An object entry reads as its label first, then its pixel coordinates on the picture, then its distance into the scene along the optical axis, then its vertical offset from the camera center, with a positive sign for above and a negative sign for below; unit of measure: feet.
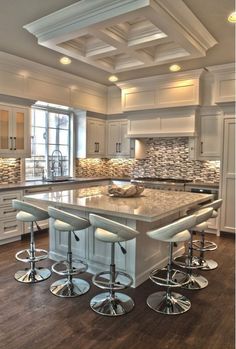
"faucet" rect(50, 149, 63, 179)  19.91 -0.16
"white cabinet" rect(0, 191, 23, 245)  14.42 -3.11
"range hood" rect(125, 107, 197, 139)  17.65 +2.50
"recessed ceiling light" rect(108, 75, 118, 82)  18.67 +5.48
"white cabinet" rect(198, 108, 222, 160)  17.06 +1.64
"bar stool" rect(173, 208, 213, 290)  9.57 -4.24
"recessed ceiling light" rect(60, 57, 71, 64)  14.78 +5.24
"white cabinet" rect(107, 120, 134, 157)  21.27 +1.55
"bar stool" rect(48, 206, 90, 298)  9.24 -3.88
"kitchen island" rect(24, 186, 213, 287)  9.36 -2.18
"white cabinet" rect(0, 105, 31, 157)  15.11 +1.54
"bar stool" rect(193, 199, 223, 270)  11.48 -4.26
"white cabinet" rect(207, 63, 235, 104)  15.87 +4.51
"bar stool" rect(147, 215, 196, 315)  8.29 -4.09
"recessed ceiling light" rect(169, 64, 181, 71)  16.02 +5.36
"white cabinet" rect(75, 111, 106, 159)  20.68 +1.83
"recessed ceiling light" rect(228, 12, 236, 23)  10.26 +5.30
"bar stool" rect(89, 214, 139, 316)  8.25 -3.90
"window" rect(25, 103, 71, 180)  18.62 +1.18
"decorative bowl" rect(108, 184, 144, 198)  11.84 -1.28
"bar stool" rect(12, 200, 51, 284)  10.41 -3.61
